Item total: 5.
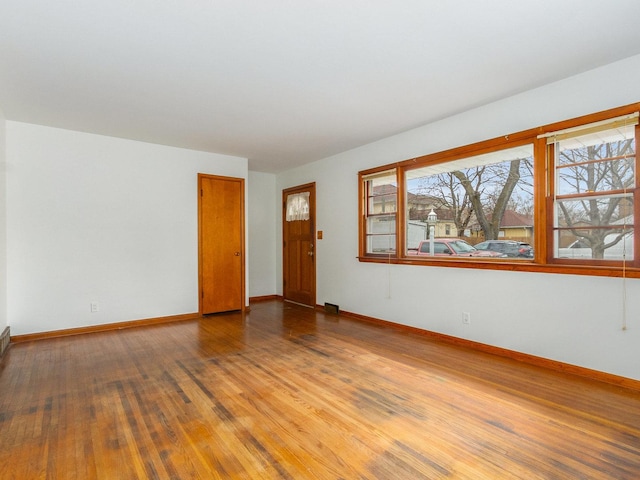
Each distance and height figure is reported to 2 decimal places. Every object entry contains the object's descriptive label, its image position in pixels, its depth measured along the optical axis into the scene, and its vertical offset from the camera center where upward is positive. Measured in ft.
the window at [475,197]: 10.93 +1.47
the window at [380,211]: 15.16 +1.23
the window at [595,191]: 8.72 +1.23
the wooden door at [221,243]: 17.34 -0.21
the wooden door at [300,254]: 19.62 -0.94
